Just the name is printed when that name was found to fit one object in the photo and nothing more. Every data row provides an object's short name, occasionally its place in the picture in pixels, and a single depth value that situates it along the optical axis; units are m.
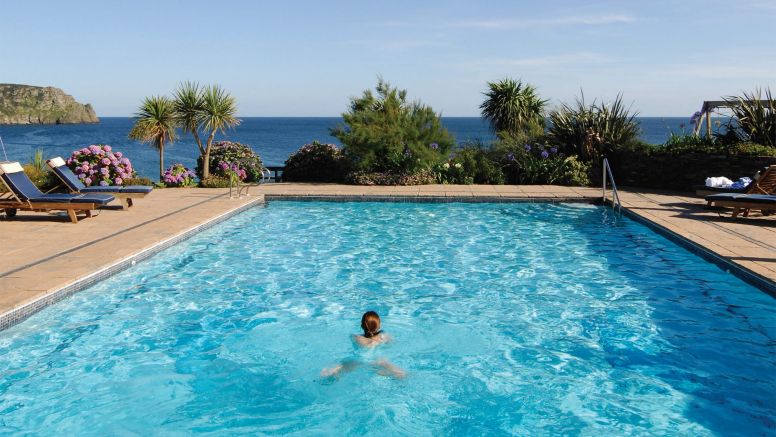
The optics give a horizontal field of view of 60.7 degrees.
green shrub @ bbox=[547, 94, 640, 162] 18.27
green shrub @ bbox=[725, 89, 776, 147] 15.88
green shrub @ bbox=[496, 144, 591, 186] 18.28
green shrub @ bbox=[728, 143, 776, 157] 14.95
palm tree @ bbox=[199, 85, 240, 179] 18.33
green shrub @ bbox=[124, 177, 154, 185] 16.55
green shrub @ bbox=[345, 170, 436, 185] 18.44
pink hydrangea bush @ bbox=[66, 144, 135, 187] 15.60
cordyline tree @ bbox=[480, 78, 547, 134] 23.58
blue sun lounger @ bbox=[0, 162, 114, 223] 11.60
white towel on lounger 14.02
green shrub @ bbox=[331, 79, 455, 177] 18.38
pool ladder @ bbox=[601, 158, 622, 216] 14.15
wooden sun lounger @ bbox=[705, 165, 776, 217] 11.76
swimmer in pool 6.30
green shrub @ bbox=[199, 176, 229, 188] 17.86
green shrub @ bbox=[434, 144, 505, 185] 18.78
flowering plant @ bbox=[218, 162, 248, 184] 18.12
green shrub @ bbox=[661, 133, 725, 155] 16.14
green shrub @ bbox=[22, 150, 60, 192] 15.37
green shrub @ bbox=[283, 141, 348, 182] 19.30
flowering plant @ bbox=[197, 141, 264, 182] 18.47
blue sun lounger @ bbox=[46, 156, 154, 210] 12.84
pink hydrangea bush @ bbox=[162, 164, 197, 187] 17.88
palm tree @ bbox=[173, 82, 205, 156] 18.27
